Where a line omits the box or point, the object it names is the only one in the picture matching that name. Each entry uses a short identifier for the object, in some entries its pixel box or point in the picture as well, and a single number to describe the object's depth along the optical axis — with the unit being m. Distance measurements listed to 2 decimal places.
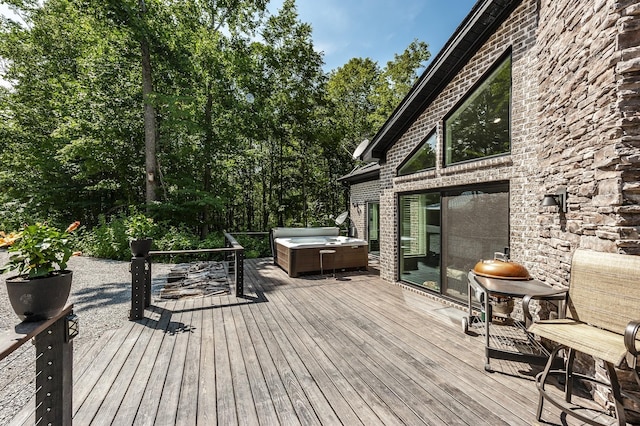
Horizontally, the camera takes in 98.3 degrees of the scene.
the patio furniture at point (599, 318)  1.72
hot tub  6.50
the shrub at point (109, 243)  8.28
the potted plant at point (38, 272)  1.47
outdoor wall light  2.70
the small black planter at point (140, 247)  3.99
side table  2.43
